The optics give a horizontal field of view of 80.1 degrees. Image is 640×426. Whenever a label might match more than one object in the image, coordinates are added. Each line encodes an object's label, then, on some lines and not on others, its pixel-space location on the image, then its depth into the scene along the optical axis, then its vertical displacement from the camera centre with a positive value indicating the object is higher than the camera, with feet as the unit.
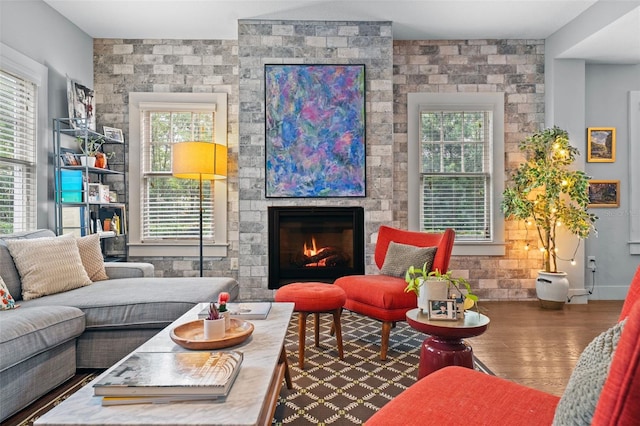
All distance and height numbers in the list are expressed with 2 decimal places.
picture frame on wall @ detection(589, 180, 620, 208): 14.55 +0.71
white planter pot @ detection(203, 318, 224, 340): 5.11 -1.59
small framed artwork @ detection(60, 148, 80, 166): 12.16 +1.71
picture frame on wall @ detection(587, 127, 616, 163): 14.51 +2.54
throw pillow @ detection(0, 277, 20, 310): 7.17 -1.68
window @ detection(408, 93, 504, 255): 14.67 +1.74
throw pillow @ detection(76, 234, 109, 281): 9.79 -1.20
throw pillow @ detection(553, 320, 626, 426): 2.14 -1.04
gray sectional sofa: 6.09 -2.09
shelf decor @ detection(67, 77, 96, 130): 12.54 +3.66
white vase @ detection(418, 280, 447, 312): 6.93 -1.43
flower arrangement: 6.81 -1.35
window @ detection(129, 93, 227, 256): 14.58 +1.09
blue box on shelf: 12.05 +0.80
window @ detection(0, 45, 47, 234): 10.49 +2.19
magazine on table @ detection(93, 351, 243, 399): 3.65 -1.69
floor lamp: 12.43 +1.74
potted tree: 13.12 +0.47
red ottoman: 8.15 -1.96
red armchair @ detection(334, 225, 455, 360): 8.81 -1.88
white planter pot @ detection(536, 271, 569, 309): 13.16 -2.71
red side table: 6.35 -2.27
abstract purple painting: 13.42 +3.19
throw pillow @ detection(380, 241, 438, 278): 9.87 -1.24
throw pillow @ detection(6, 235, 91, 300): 8.18 -1.21
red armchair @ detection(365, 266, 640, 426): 3.44 -1.87
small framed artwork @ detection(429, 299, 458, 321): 6.71 -1.74
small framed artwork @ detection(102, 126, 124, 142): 13.67 +2.85
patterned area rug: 6.33 -3.34
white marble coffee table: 3.32 -1.83
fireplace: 13.56 -1.15
